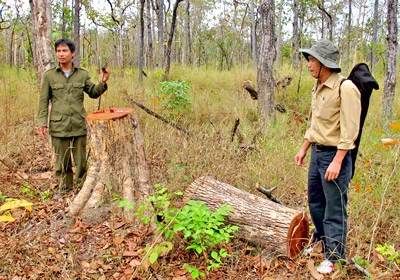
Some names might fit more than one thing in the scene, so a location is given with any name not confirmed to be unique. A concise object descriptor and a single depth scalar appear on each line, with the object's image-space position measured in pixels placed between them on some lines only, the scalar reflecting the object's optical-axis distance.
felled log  2.86
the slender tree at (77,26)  9.58
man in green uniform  3.67
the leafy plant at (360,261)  2.70
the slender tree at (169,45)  8.78
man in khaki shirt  2.36
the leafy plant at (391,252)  2.44
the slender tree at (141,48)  9.21
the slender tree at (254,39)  13.92
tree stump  3.20
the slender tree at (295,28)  13.81
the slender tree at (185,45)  18.78
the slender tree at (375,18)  15.96
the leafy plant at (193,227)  2.54
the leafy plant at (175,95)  5.80
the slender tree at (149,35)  14.69
